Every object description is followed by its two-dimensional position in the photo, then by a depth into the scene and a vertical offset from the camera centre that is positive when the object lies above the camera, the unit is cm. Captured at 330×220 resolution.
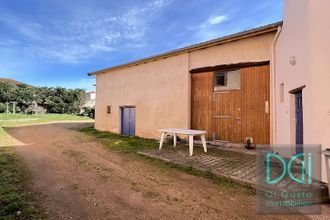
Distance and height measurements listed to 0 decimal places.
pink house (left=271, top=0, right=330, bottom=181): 311 +89
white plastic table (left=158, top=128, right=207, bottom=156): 595 -74
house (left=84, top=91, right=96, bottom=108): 3441 +246
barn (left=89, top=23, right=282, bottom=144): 667 +110
